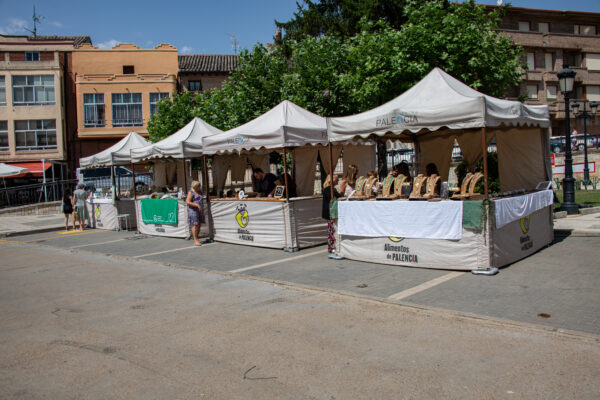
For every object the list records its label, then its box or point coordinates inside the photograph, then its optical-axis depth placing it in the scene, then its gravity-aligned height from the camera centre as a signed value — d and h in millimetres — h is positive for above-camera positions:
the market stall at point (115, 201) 17266 -363
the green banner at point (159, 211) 14578 -674
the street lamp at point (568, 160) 13703 +506
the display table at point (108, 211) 17922 -778
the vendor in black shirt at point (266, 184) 13039 +84
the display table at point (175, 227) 14211 -1168
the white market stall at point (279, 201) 10992 -348
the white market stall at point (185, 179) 13828 +328
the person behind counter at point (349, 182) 10500 +47
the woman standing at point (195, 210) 12906 -583
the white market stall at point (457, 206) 7707 -448
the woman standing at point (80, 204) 19234 -475
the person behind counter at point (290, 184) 12217 +50
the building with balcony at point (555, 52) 44531 +12191
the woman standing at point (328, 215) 9802 -649
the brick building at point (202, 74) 43812 +10739
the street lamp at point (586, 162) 22522 +707
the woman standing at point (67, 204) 18953 -444
